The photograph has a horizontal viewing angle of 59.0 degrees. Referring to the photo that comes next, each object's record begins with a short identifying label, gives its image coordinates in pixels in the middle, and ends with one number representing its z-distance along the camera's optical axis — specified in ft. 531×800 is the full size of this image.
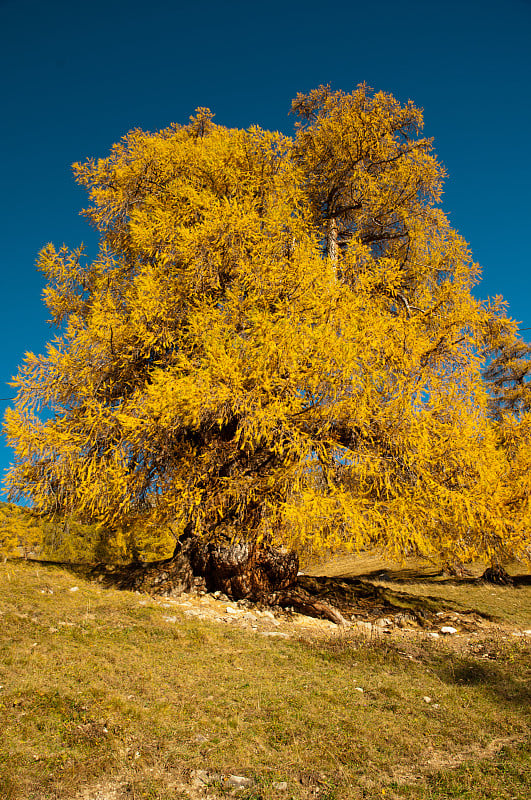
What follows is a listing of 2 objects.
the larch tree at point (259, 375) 22.77
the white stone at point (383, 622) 25.33
